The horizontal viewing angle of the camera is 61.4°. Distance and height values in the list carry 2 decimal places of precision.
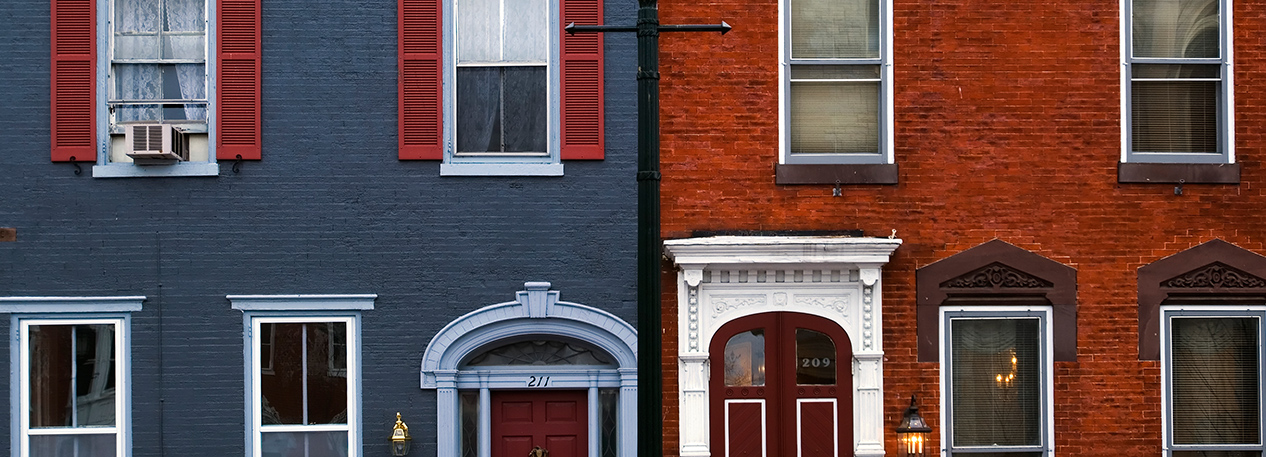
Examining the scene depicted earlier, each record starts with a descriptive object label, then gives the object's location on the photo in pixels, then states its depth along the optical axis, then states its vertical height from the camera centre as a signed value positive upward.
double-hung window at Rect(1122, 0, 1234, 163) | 9.23 +1.37
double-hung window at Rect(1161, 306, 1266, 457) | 9.16 -1.28
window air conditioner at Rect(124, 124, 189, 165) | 8.67 +0.80
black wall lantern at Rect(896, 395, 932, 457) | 8.67 -1.62
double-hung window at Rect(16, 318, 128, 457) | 8.97 -1.27
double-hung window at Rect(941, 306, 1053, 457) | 9.18 -1.28
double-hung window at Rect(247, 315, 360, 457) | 9.01 -1.26
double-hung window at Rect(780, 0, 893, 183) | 9.19 +1.40
